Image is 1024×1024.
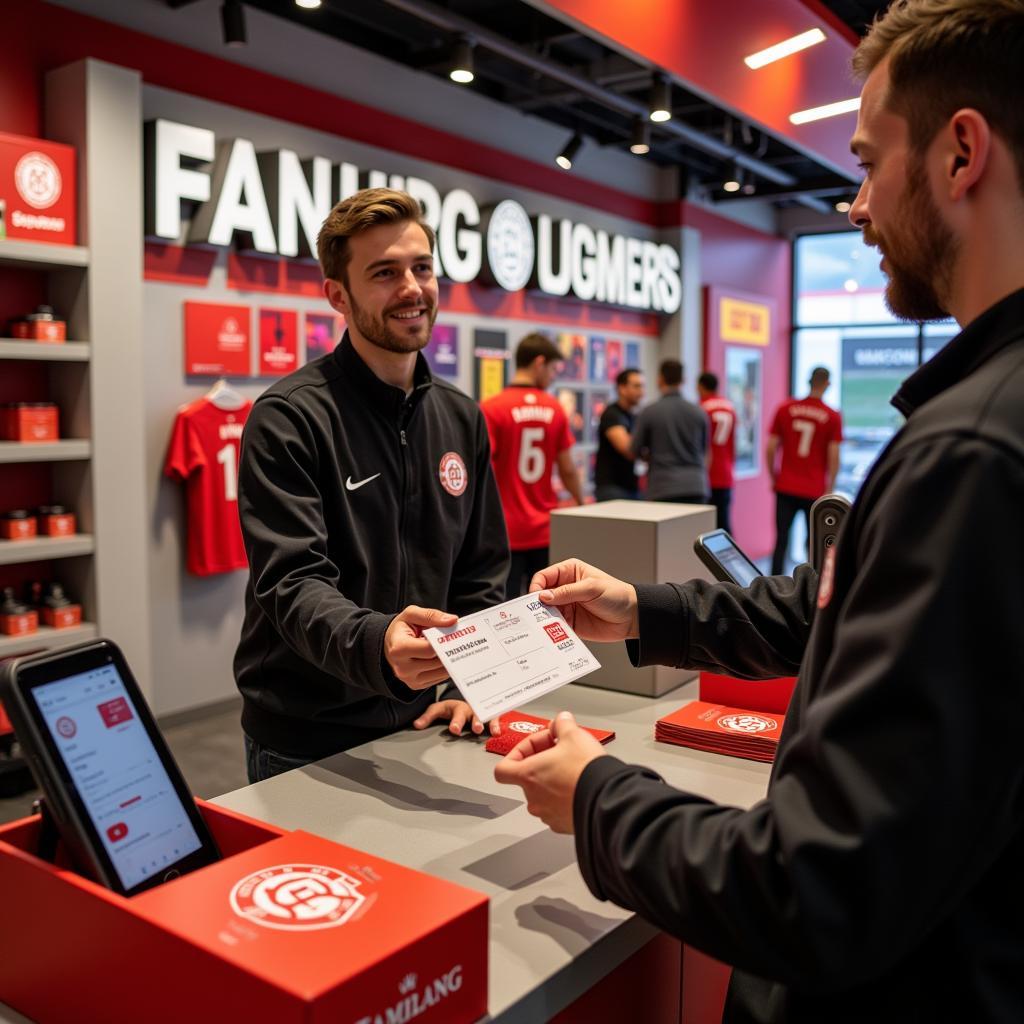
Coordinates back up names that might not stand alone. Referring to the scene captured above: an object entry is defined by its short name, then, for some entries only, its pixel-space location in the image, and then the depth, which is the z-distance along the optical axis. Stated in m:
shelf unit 3.98
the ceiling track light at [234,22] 4.45
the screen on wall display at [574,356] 7.80
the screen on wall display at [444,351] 6.34
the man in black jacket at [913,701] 0.74
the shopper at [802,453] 8.10
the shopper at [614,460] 7.23
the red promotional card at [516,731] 1.82
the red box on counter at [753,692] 2.01
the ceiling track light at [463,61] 4.88
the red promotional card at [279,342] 5.28
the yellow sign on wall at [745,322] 10.01
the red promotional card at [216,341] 4.90
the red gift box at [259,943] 0.85
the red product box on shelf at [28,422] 4.07
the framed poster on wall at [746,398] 10.34
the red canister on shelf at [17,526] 4.11
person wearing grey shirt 7.11
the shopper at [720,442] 8.51
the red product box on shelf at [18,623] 4.02
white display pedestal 2.44
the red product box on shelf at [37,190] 3.91
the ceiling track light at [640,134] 6.21
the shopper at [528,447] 5.41
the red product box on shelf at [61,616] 4.21
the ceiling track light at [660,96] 4.96
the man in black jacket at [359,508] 1.74
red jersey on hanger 4.78
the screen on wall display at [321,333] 5.56
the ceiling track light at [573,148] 6.80
